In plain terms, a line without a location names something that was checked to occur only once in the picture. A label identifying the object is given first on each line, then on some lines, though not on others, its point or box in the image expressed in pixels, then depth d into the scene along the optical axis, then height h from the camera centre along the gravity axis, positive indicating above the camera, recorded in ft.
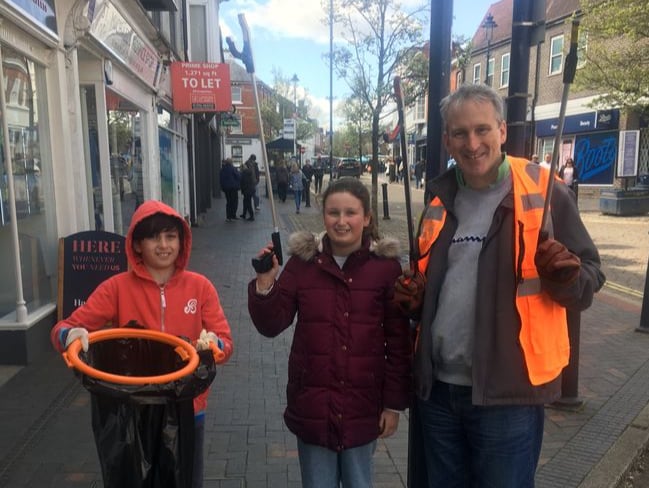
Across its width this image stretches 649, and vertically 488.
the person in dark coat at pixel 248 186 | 50.89 -1.71
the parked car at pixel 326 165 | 154.90 +0.71
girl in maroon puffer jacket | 6.84 -2.10
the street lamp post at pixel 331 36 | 44.39 +11.76
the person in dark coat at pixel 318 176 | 88.38 -1.37
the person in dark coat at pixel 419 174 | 99.10 -1.27
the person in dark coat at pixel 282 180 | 68.80 -1.56
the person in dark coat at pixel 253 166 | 53.25 +0.16
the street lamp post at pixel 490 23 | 62.69 +16.43
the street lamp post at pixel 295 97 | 144.73 +19.19
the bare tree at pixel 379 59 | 42.19 +8.65
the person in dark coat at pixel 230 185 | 50.16 -1.58
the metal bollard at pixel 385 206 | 45.88 -3.44
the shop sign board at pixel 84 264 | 16.24 -2.81
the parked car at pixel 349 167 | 122.61 +0.08
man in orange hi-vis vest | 5.99 -1.40
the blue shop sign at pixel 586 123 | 76.58 +6.48
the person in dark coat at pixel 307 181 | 67.26 -1.63
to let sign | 37.68 +5.65
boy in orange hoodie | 7.48 -1.72
